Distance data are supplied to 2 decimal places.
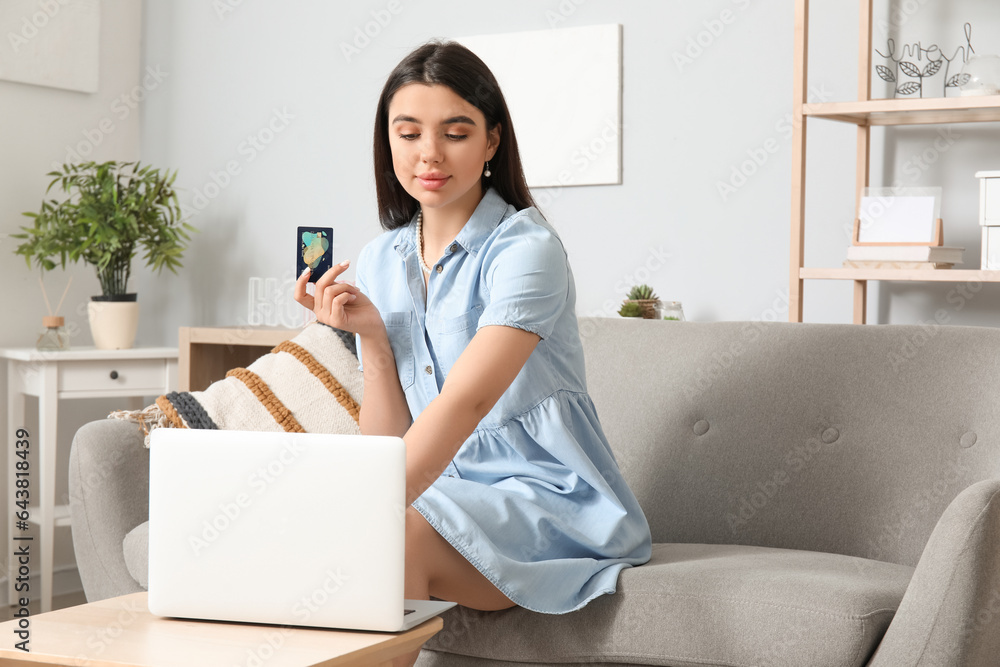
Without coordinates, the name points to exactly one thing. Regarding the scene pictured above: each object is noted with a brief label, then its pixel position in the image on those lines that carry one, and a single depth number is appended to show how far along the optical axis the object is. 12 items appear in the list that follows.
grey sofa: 1.30
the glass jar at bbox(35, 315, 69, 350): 2.95
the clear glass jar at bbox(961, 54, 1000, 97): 2.11
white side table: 2.88
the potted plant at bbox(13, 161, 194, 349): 2.98
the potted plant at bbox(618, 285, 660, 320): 2.48
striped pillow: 1.94
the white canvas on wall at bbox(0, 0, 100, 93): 3.08
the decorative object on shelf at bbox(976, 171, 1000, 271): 2.08
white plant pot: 3.07
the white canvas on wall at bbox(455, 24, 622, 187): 2.71
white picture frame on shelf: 2.16
